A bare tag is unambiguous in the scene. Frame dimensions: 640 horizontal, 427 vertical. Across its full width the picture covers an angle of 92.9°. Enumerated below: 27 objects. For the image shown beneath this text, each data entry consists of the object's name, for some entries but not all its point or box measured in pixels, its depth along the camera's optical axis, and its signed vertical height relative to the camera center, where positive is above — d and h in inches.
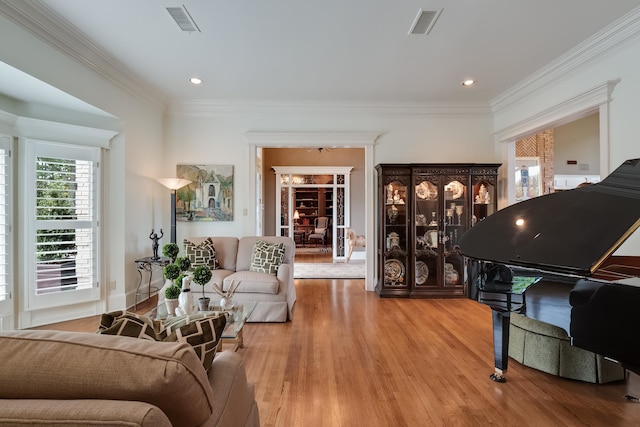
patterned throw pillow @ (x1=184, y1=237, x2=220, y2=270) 157.6 -22.1
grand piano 63.0 -11.9
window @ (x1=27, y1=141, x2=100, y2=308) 131.6 -6.0
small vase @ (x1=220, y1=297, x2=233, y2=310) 109.5 -33.6
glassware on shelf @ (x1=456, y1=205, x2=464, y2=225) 187.2 +0.2
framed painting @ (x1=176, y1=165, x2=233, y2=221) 192.2 +11.9
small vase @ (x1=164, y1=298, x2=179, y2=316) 101.7 -31.6
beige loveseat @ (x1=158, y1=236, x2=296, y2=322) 140.8 -36.8
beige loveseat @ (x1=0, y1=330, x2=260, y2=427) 27.7 -17.4
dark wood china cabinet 183.8 -5.1
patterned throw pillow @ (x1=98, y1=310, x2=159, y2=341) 44.1 -17.1
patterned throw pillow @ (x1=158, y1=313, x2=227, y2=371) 46.3 -19.0
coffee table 93.6 -36.1
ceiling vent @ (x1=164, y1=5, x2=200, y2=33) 100.8 +67.5
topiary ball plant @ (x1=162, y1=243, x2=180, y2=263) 137.6 -17.8
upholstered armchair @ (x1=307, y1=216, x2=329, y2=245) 388.1 -22.6
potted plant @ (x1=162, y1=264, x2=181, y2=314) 101.9 -22.9
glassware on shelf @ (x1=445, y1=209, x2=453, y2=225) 187.2 -2.6
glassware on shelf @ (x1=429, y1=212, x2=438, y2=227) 188.2 -5.7
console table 159.0 -29.8
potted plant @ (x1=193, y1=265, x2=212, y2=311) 107.8 -24.1
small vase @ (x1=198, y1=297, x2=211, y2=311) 107.5 -32.6
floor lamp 171.9 +14.6
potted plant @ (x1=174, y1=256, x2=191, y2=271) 110.7 -19.0
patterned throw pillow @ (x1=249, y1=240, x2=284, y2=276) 153.9 -23.6
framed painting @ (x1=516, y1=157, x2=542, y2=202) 247.9 +28.1
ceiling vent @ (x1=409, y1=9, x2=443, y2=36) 102.2 +67.1
